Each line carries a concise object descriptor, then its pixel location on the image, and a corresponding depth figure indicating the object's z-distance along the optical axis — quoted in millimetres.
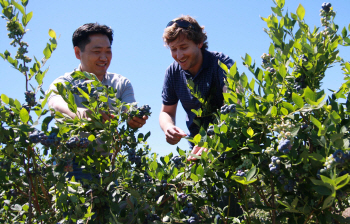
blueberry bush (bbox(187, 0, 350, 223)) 1104
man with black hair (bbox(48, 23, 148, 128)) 2855
